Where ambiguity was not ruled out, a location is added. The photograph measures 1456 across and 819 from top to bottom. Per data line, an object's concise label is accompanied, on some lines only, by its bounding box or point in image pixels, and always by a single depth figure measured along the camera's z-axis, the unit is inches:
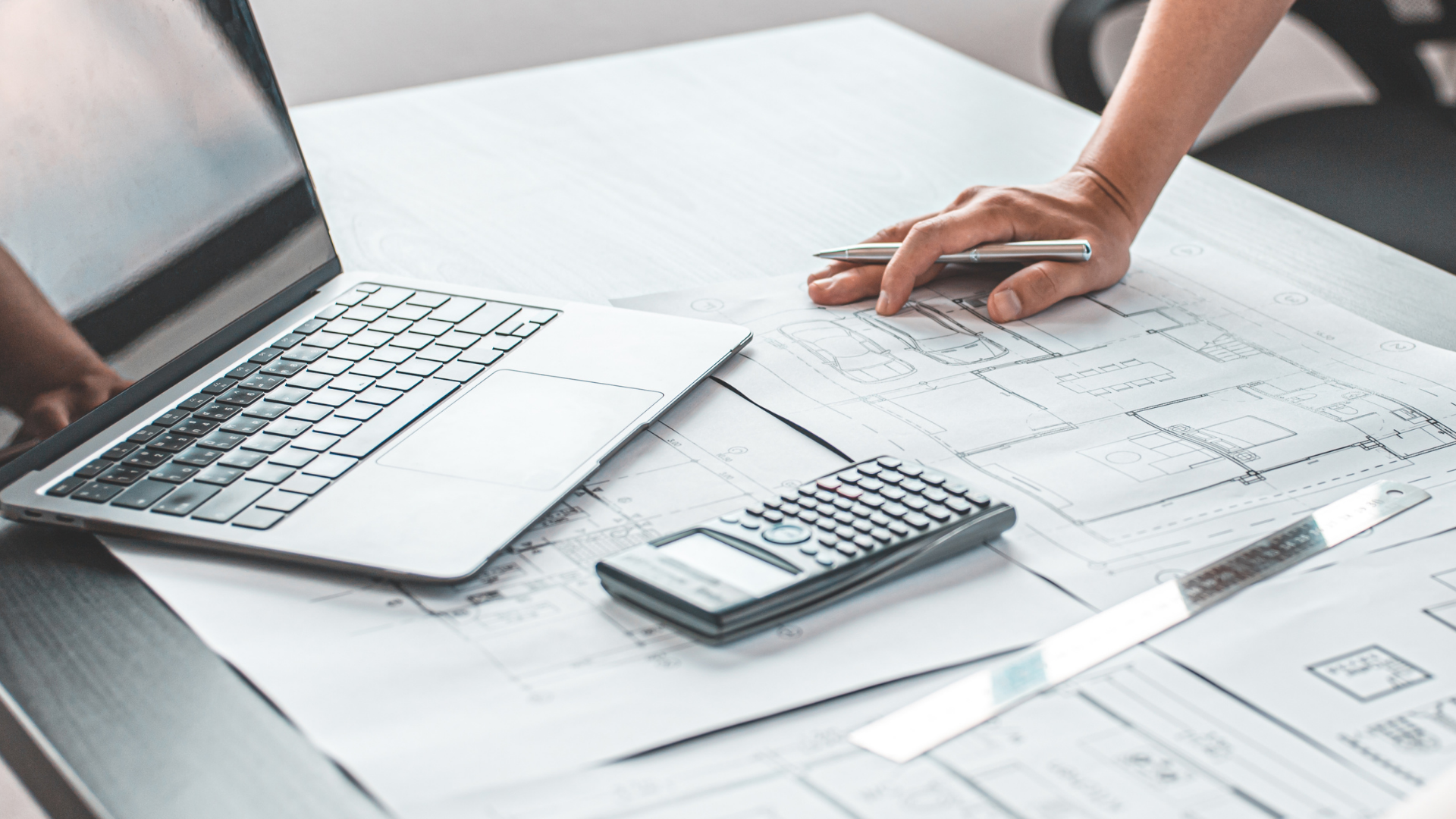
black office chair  67.1
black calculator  45.3
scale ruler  43.8
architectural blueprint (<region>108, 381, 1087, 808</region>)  43.7
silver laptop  47.3
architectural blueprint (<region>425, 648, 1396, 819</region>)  42.7
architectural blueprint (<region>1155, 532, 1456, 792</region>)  43.5
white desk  44.0
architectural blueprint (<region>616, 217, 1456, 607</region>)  47.7
